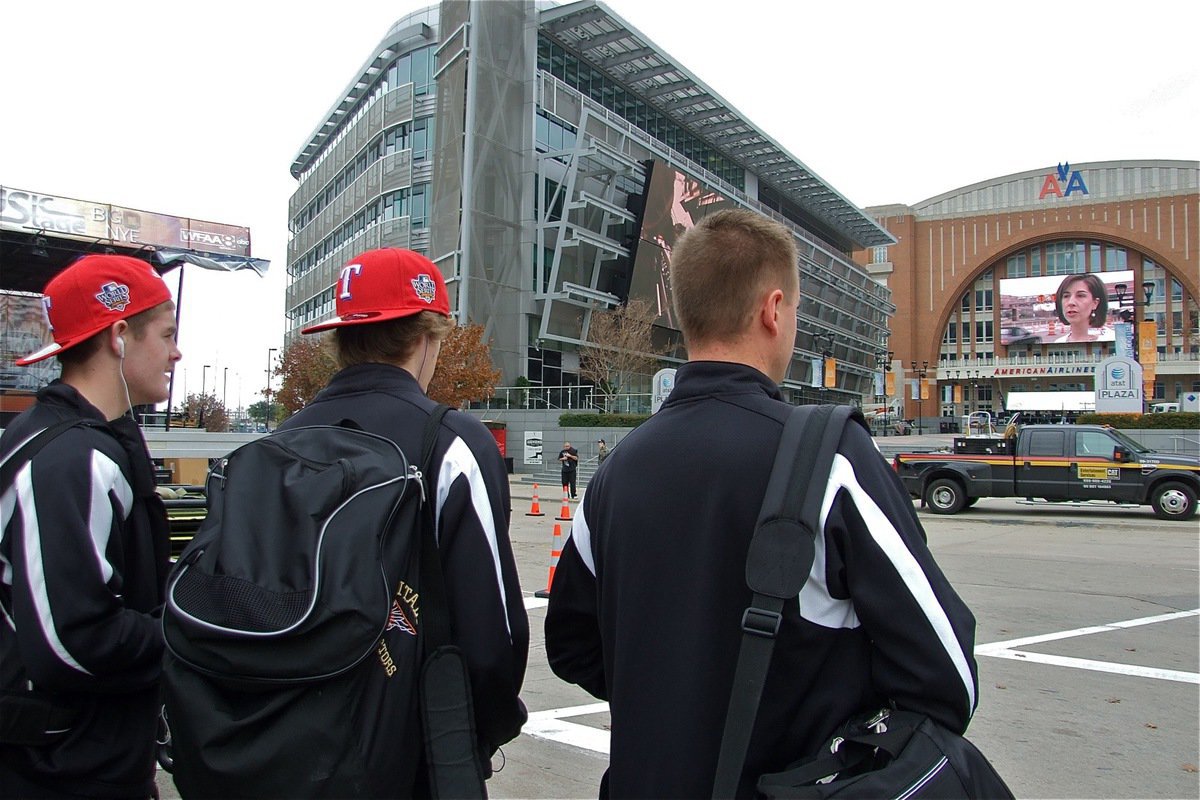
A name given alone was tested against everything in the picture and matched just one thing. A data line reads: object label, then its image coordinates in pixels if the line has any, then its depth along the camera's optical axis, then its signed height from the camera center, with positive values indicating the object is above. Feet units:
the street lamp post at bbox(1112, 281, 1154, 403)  271.49 +46.15
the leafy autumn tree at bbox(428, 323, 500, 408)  110.73 +8.06
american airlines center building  290.56 +62.91
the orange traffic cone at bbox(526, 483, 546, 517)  66.54 -6.54
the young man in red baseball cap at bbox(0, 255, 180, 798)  6.68 -1.54
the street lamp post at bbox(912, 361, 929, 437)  281.13 +20.04
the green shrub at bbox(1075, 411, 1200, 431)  91.86 +2.85
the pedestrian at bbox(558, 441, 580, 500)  80.53 -3.36
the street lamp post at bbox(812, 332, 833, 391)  226.17 +26.67
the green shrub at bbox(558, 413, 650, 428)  112.27 +1.62
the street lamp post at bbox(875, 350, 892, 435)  267.47 +27.69
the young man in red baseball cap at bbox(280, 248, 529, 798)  6.24 -0.32
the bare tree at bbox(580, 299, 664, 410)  131.34 +13.60
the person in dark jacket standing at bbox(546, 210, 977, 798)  5.16 -0.92
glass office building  133.18 +47.16
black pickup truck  57.36 -2.07
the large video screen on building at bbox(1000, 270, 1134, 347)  297.94 +49.82
